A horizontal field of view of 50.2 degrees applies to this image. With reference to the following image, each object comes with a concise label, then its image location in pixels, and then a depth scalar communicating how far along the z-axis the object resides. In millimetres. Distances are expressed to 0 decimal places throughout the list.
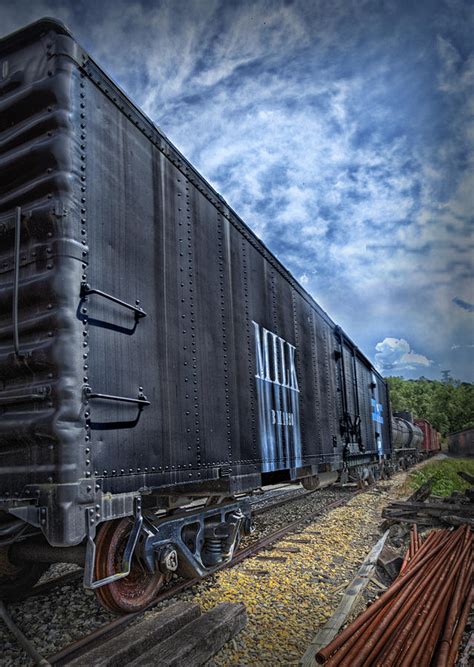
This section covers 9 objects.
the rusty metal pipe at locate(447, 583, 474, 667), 3550
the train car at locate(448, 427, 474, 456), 44312
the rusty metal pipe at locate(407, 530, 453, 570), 6161
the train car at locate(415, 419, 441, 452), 38234
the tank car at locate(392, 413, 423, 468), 24344
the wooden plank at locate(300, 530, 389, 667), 3874
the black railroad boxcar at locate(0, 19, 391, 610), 3447
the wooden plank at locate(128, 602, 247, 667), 3443
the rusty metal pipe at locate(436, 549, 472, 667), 3434
